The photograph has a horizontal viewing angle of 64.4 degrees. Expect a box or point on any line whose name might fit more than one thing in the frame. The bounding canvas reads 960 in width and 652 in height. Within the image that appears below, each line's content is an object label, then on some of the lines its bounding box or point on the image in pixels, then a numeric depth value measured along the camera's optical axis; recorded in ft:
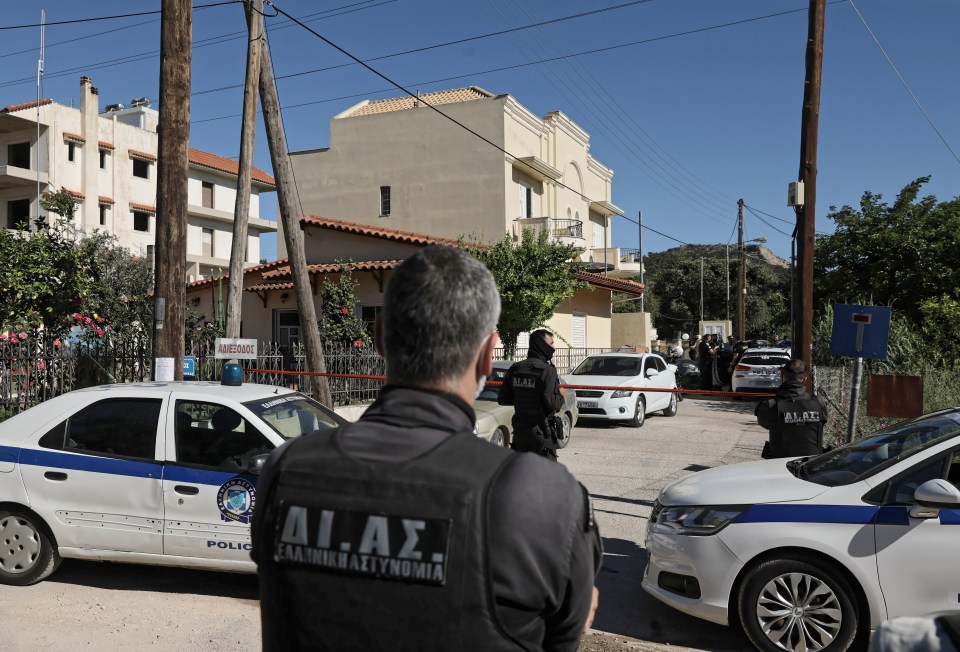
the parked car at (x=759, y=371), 64.69
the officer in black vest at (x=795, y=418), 21.30
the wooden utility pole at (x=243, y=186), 37.70
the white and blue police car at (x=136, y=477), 17.66
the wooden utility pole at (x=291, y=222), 35.73
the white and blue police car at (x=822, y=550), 14.17
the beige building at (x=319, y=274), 69.21
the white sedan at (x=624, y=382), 49.93
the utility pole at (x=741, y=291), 119.14
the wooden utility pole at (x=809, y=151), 36.63
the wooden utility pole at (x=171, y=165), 26.84
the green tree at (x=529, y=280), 59.77
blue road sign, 24.70
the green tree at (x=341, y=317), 53.26
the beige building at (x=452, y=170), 98.94
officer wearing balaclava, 23.59
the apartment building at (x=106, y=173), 129.39
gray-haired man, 4.69
